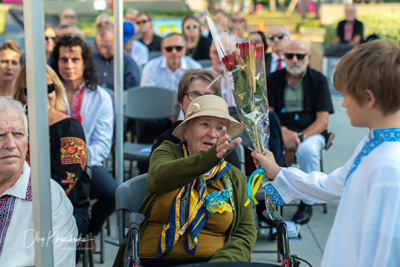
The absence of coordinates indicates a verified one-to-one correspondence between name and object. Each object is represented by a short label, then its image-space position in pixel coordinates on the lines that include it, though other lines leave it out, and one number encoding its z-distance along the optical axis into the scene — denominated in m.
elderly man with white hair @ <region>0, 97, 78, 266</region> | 2.77
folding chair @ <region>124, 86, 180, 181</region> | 6.48
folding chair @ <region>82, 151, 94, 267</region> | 3.79
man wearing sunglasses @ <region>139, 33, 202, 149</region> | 7.10
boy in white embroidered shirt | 1.97
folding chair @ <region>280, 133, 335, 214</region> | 5.70
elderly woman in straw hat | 2.94
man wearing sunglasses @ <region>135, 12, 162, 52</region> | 10.46
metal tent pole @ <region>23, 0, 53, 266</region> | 2.19
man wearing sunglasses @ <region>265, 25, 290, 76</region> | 7.93
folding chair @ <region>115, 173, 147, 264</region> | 3.20
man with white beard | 5.62
